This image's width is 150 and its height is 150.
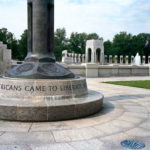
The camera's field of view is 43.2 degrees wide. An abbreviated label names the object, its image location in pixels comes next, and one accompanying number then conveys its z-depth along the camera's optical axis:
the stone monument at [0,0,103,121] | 4.59
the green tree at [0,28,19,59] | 57.99
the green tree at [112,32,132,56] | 80.96
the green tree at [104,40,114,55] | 81.88
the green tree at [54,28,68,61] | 74.62
